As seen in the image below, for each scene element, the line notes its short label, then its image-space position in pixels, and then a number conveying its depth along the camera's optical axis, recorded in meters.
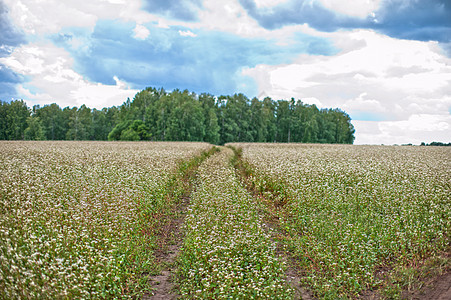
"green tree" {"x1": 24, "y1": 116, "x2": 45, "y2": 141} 92.50
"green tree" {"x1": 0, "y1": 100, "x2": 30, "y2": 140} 95.38
